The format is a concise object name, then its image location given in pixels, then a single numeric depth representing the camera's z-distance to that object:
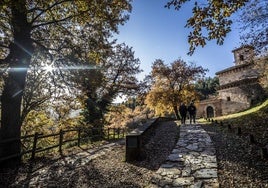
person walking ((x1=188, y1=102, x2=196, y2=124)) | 13.37
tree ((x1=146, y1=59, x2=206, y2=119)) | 22.48
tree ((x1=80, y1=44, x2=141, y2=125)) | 15.98
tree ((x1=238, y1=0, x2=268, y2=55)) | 8.24
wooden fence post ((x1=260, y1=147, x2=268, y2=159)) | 4.53
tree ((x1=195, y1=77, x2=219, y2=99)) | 52.77
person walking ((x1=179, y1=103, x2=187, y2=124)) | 13.24
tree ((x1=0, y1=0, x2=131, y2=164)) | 6.16
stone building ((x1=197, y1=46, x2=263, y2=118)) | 22.79
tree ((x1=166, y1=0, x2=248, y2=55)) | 3.57
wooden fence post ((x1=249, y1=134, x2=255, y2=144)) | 5.94
